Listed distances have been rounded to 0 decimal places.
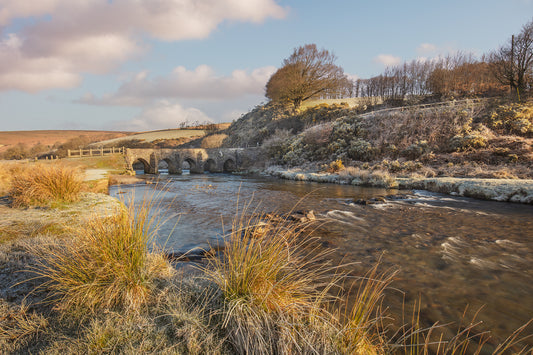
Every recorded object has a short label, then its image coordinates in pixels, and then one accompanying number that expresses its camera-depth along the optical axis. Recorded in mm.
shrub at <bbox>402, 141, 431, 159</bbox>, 20391
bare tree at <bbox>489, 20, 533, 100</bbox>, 23867
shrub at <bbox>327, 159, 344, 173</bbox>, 21453
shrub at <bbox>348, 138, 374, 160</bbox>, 23125
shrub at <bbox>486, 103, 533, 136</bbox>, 18125
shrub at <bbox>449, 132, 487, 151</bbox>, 18231
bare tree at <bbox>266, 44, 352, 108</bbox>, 48844
